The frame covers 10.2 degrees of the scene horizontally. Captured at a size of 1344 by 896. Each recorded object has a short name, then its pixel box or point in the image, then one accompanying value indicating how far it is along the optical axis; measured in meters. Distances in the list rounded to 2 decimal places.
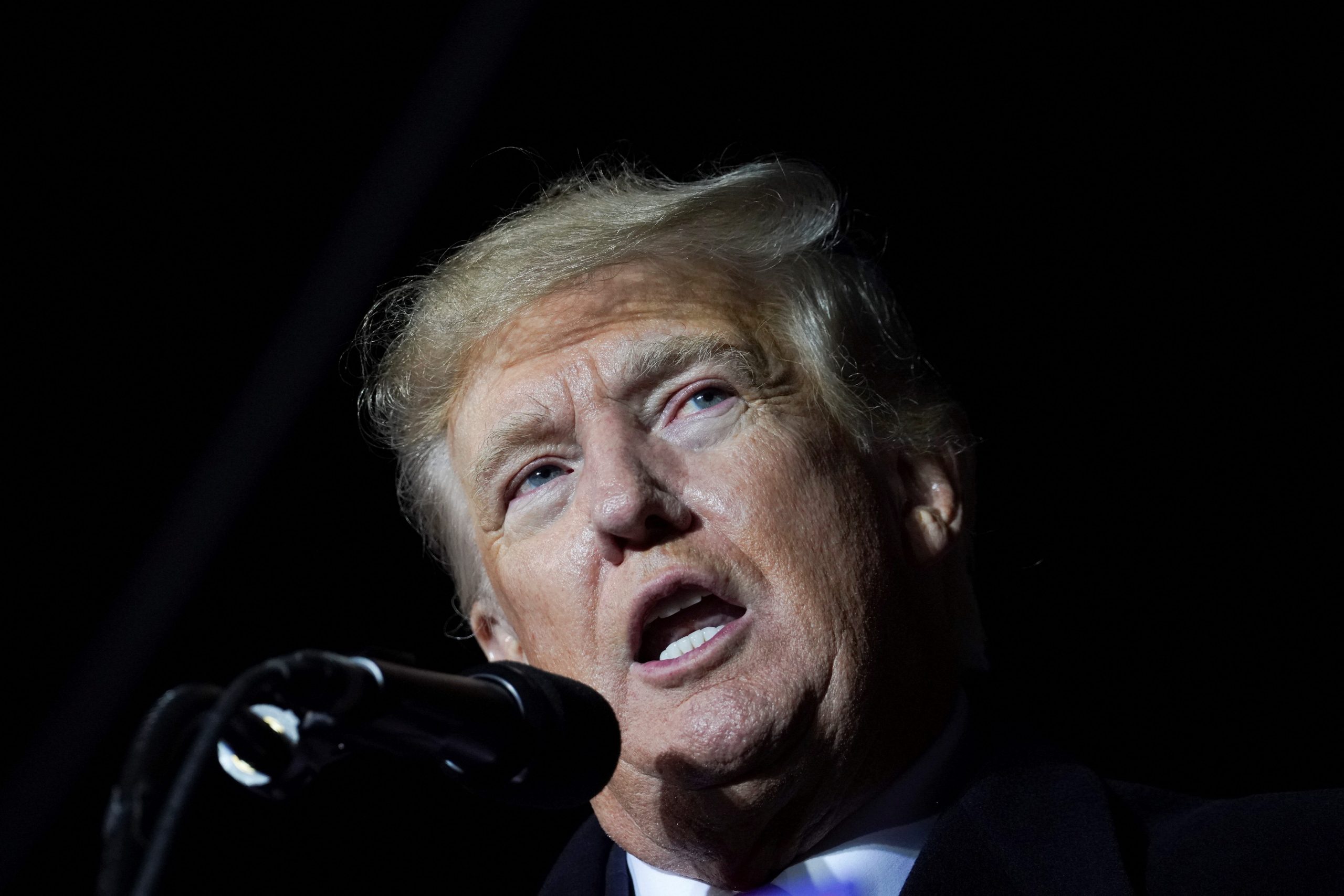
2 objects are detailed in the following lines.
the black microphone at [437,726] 2.16
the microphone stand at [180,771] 2.04
